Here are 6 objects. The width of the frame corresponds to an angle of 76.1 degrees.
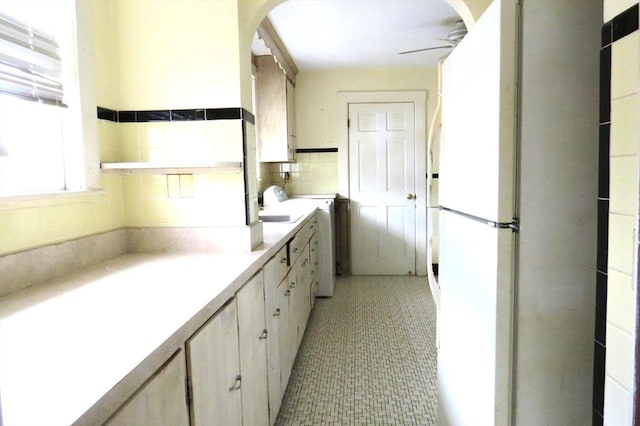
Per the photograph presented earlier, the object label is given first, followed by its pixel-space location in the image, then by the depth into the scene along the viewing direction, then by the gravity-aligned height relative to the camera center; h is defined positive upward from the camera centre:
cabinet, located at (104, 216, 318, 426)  0.79 -0.49
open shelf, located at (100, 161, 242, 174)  1.65 +0.08
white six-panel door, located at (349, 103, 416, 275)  4.57 -0.05
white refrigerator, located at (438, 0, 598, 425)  1.02 -0.10
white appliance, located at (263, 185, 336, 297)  3.77 -0.44
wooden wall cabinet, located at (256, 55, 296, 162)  3.98 +0.70
